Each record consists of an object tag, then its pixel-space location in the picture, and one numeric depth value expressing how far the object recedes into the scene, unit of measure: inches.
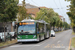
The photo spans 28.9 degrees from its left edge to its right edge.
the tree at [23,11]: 1011.3
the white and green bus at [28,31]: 730.8
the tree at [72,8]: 808.6
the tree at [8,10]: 699.4
